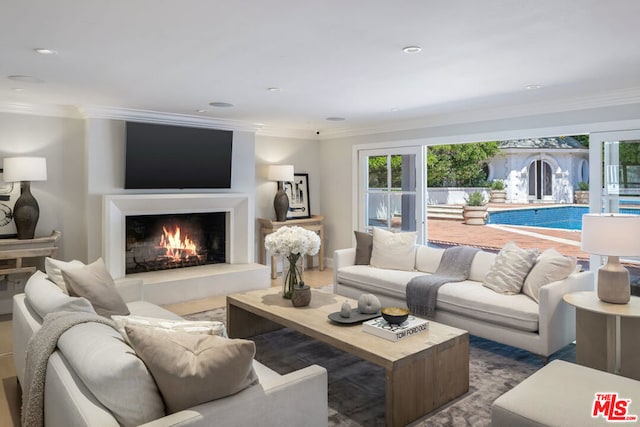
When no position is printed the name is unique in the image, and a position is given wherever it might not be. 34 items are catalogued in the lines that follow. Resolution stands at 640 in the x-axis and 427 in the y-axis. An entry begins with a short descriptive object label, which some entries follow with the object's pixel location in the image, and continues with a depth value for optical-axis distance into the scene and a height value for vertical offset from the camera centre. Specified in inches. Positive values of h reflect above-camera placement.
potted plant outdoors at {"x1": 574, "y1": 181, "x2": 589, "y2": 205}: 450.6 +9.1
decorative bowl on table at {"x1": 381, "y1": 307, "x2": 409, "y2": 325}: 111.2 -28.4
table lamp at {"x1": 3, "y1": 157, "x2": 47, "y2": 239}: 172.7 +9.5
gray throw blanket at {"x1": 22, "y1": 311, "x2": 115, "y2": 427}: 76.3 -27.0
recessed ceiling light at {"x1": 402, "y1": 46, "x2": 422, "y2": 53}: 111.1 +39.3
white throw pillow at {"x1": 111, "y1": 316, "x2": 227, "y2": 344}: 74.5 -20.8
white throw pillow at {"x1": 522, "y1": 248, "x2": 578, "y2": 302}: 140.7 -22.0
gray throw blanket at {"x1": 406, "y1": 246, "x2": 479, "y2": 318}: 161.3 -28.8
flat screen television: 205.5 +23.4
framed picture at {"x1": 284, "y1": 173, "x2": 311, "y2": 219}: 273.9 +5.1
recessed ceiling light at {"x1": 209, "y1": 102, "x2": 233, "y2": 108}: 185.0 +42.4
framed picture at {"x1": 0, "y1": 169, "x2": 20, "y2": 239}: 184.1 -0.8
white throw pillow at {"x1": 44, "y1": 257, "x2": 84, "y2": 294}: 116.7 -17.8
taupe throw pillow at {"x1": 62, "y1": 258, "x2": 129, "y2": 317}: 113.6 -22.2
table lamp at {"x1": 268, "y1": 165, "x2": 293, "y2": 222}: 253.6 +13.5
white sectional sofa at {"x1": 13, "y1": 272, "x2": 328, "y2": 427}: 60.6 -28.7
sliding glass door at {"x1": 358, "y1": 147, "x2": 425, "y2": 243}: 237.3 +8.2
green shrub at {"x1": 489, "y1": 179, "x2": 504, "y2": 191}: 491.8 +20.3
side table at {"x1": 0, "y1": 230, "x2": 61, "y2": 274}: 173.3 -18.7
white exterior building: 500.0 +39.8
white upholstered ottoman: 71.6 -34.0
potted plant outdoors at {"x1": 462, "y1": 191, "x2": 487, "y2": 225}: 447.5 -6.8
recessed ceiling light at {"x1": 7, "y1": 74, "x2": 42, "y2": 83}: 140.2 +41.0
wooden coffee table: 96.7 -35.2
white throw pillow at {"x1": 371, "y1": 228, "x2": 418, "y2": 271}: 195.5 -21.0
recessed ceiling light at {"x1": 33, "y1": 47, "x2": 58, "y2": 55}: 112.0 +39.6
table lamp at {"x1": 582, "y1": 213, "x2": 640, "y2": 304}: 115.4 -11.1
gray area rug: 102.1 -48.3
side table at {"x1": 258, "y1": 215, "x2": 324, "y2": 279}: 251.8 -13.5
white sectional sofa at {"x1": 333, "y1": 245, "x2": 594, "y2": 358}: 131.1 -34.0
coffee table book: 108.0 -31.2
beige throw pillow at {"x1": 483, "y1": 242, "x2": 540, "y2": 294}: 149.6 -23.0
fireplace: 200.7 -22.1
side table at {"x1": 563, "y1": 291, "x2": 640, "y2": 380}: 118.9 -37.1
